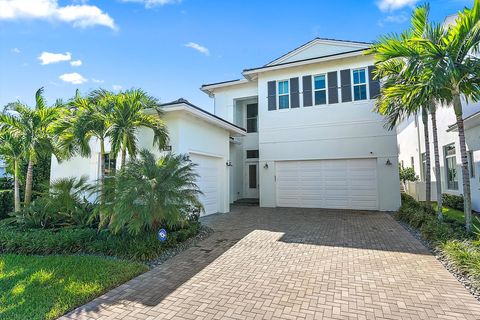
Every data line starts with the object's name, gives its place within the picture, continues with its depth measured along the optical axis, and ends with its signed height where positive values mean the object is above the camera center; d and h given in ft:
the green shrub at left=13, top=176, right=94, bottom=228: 26.32 -2.78
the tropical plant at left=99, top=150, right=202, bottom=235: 20.62 -1.21
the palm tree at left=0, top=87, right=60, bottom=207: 28.17 +5.97
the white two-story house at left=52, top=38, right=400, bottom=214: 41.37 +6.42
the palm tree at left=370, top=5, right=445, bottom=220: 22.47 +10.55
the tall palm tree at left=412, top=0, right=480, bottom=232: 20.58 +9.47
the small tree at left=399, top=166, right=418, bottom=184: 59.98 +0.64
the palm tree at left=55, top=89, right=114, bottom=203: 24.95 +5.56
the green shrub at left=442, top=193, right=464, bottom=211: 39.83 -3.68
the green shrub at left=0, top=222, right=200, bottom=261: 20.75 -5.02
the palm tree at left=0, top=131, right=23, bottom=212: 29.40 +3.61
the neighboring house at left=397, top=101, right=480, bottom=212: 37.81 +4.64
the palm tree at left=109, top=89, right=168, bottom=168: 24.94 +6.05
